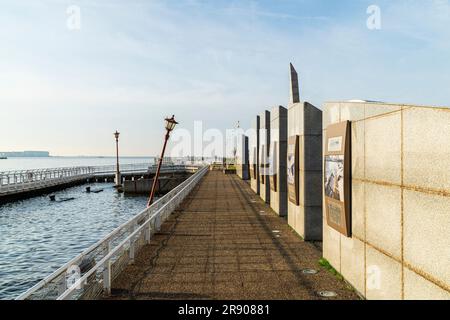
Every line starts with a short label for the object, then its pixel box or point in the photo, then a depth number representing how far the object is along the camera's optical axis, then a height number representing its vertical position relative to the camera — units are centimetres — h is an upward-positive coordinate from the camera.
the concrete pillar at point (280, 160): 1850 -26
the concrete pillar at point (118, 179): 5606 -338
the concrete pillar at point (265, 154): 2334 +5
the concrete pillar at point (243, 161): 4436 -71
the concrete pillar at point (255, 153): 2861 +17
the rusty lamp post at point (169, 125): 1966 +160
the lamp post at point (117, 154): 5380 +33
